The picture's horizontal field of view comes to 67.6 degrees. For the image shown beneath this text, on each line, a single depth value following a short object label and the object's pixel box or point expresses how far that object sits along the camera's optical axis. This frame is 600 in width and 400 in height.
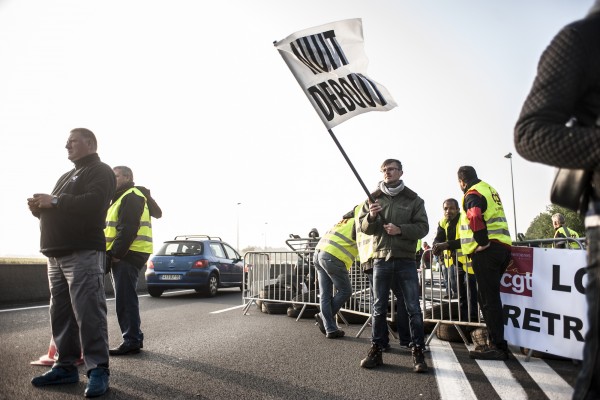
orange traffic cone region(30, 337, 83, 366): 4.24
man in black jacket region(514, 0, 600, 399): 1.20
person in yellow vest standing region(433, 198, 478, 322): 5.76
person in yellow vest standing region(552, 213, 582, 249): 9.27
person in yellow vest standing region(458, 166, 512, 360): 4.71
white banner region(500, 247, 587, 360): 4.45
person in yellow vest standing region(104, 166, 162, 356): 4.90
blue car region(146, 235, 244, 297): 11.37
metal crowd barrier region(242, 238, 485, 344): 6.22
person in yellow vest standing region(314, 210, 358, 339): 6.11
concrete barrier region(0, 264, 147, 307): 9.83
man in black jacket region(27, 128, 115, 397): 3.53
